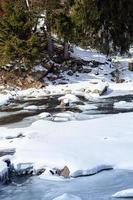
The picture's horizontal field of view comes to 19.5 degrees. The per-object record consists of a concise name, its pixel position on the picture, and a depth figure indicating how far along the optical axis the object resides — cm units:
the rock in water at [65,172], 939
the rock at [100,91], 1983
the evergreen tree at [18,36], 2290
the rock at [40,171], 969
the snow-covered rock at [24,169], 982
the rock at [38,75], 2331
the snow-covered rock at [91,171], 938
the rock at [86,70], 2449
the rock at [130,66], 2461
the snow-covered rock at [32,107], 1740
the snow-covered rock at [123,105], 1657
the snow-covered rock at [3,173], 940
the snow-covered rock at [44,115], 1534
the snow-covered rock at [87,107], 1666
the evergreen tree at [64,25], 2379
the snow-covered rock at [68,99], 1785
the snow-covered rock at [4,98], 1927
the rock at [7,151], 1089
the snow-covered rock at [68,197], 805
